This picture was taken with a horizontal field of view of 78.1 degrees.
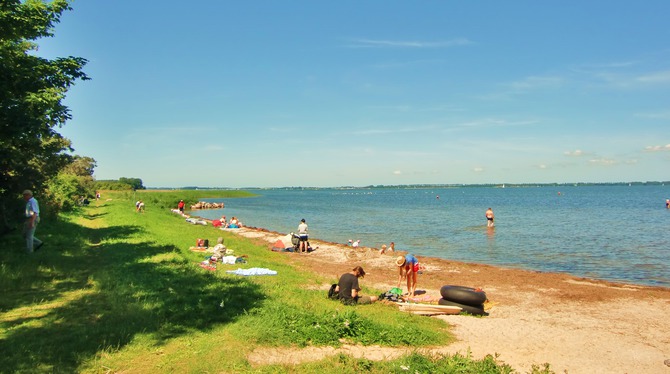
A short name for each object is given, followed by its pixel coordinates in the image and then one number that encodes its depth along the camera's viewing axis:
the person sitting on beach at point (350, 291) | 11.24
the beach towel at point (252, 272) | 14.18
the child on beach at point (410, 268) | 13.80
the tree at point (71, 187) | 25.52
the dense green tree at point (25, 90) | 11.30
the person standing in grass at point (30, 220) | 12.55
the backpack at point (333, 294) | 11.52
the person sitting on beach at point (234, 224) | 39.25
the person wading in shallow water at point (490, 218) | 38.92
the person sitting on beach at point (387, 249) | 25.22
